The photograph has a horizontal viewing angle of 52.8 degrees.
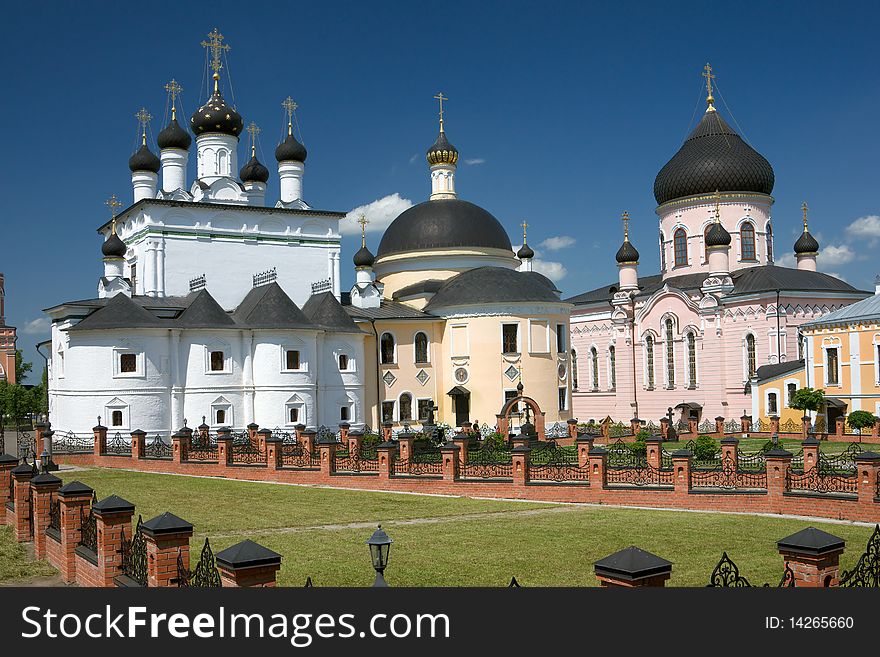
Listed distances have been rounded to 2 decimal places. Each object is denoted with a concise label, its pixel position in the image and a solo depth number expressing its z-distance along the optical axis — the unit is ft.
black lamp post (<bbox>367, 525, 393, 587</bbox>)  25.52
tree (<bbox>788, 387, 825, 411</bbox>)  113.39
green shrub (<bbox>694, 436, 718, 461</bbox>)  75.31
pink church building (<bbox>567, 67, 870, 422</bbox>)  132.87
